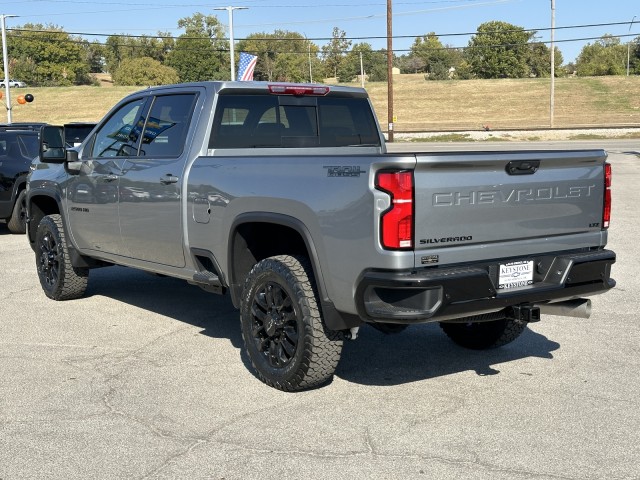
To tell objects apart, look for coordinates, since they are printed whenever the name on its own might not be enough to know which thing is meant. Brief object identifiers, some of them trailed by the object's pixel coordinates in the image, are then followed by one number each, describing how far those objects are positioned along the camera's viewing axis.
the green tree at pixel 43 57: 111.94
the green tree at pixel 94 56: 135.62
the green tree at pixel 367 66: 120.75
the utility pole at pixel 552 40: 57.03
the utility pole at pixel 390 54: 42.66
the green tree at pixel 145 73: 98.06
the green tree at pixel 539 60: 112.62
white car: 90.76
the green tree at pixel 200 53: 97.62
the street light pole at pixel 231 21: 37.73
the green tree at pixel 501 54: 108.38
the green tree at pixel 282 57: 100.62
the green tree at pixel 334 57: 138.62
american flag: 22.48
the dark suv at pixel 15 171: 13.29
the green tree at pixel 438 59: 128.25
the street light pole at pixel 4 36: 44.44
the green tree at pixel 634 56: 114.75
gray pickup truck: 4.51
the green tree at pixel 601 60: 111.75
